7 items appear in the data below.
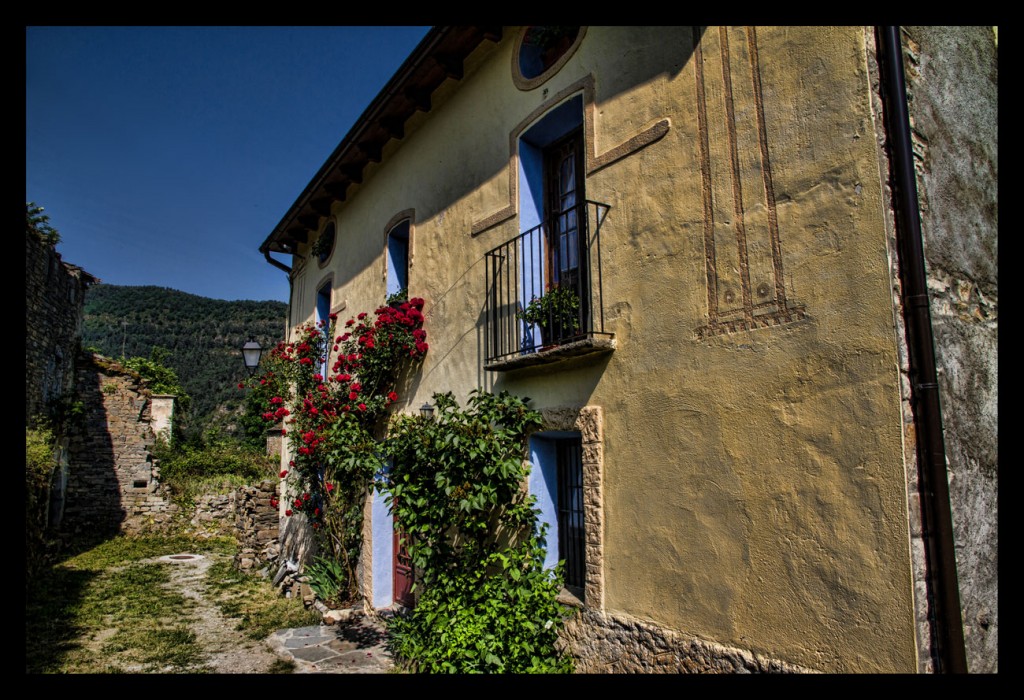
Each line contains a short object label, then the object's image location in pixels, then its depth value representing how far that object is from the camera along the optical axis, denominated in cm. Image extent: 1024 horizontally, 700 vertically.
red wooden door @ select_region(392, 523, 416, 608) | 768
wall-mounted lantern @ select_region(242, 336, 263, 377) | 1176
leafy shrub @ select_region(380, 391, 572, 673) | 470
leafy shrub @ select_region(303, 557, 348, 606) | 825
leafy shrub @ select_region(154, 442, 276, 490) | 1667
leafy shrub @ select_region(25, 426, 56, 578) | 973
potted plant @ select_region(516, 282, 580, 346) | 511
